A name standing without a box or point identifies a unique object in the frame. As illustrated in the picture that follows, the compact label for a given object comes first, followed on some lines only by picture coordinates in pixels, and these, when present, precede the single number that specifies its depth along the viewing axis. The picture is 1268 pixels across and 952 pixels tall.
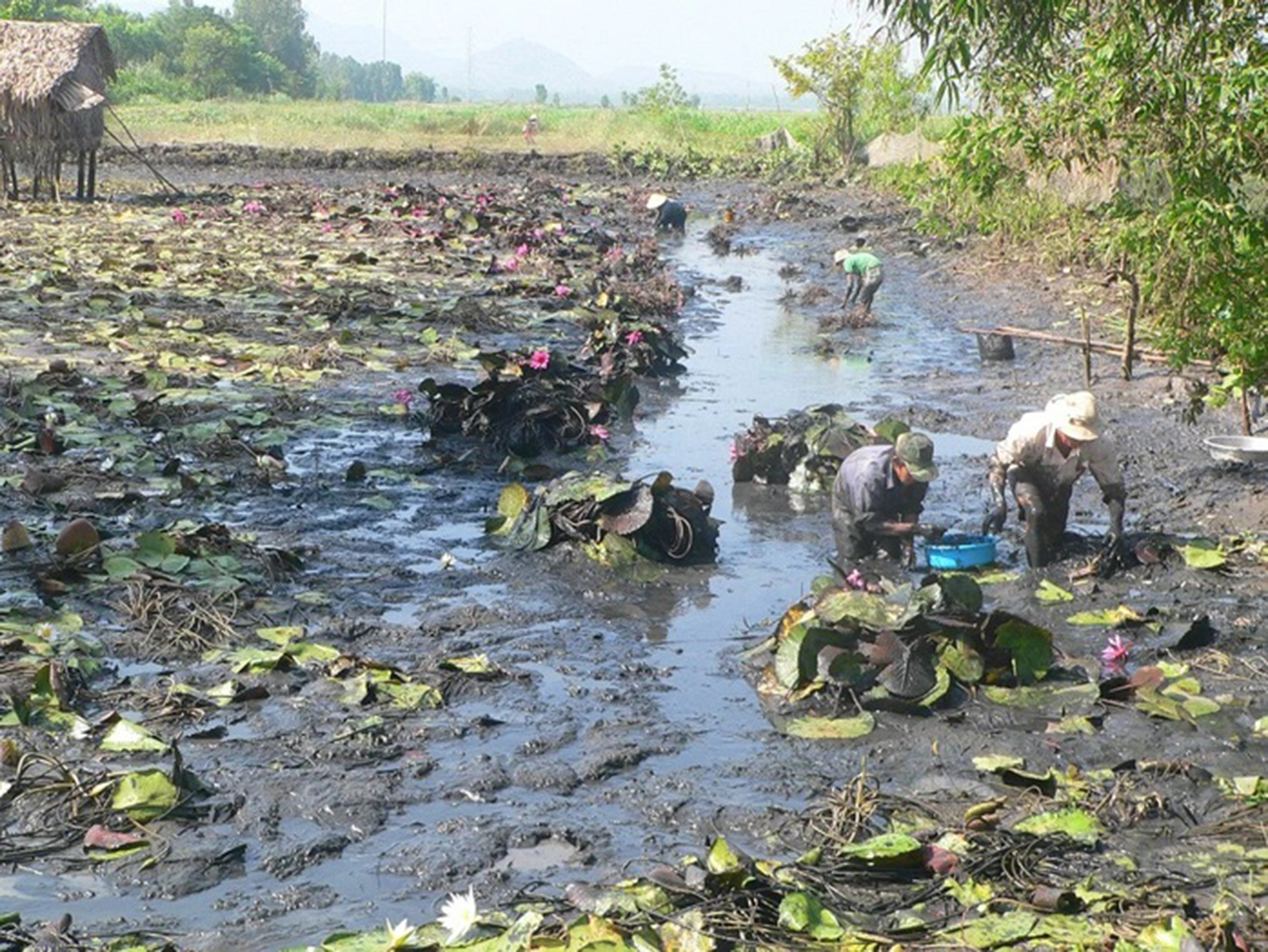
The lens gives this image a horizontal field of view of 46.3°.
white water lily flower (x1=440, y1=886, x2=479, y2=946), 3.95
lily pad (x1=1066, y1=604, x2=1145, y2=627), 7.29
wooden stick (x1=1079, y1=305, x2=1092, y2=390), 12.41
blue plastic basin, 8.02
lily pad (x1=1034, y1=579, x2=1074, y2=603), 7.71
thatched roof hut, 24.25
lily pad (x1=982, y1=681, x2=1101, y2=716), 6.29
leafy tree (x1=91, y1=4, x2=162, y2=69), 82.25
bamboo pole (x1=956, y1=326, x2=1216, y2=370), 12.62
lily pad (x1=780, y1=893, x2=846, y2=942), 4.36
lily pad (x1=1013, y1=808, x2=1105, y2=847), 5.04
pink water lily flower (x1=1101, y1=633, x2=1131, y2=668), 6.71
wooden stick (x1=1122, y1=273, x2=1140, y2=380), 11.80
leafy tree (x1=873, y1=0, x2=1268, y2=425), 8.05
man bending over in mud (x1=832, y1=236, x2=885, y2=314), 17.17
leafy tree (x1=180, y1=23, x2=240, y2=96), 79.88
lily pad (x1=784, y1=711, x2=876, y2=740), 6.11
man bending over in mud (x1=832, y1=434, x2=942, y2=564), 7.64
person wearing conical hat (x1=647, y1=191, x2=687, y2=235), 27.28
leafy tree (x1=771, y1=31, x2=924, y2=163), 35.31
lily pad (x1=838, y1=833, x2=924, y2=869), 4.75
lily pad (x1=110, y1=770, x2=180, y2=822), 5.10
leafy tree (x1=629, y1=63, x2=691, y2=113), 52.09
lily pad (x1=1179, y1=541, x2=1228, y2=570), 7.96
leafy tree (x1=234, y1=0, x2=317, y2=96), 110.31
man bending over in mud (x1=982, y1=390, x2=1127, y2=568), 7.75
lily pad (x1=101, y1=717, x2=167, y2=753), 5.57
